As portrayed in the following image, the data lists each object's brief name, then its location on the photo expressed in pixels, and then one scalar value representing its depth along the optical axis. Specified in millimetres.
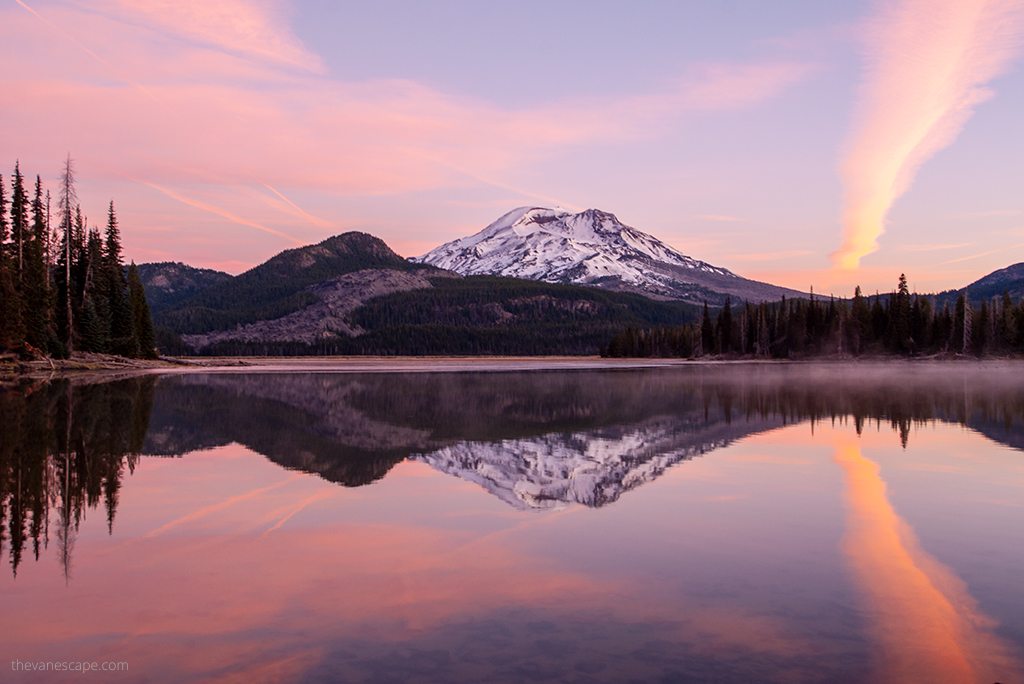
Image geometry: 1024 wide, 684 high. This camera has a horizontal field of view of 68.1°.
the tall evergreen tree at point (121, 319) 90750
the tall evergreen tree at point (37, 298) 68625
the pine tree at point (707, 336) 163000
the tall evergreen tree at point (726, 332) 158375
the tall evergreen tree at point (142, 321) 100062
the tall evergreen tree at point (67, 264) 78362
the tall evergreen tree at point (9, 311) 60938
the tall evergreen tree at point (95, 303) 81438
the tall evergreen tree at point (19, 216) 77638
